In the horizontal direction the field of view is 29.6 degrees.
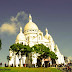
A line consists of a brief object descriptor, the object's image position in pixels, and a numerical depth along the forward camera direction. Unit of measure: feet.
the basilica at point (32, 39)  260.33
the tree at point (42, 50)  177.99
